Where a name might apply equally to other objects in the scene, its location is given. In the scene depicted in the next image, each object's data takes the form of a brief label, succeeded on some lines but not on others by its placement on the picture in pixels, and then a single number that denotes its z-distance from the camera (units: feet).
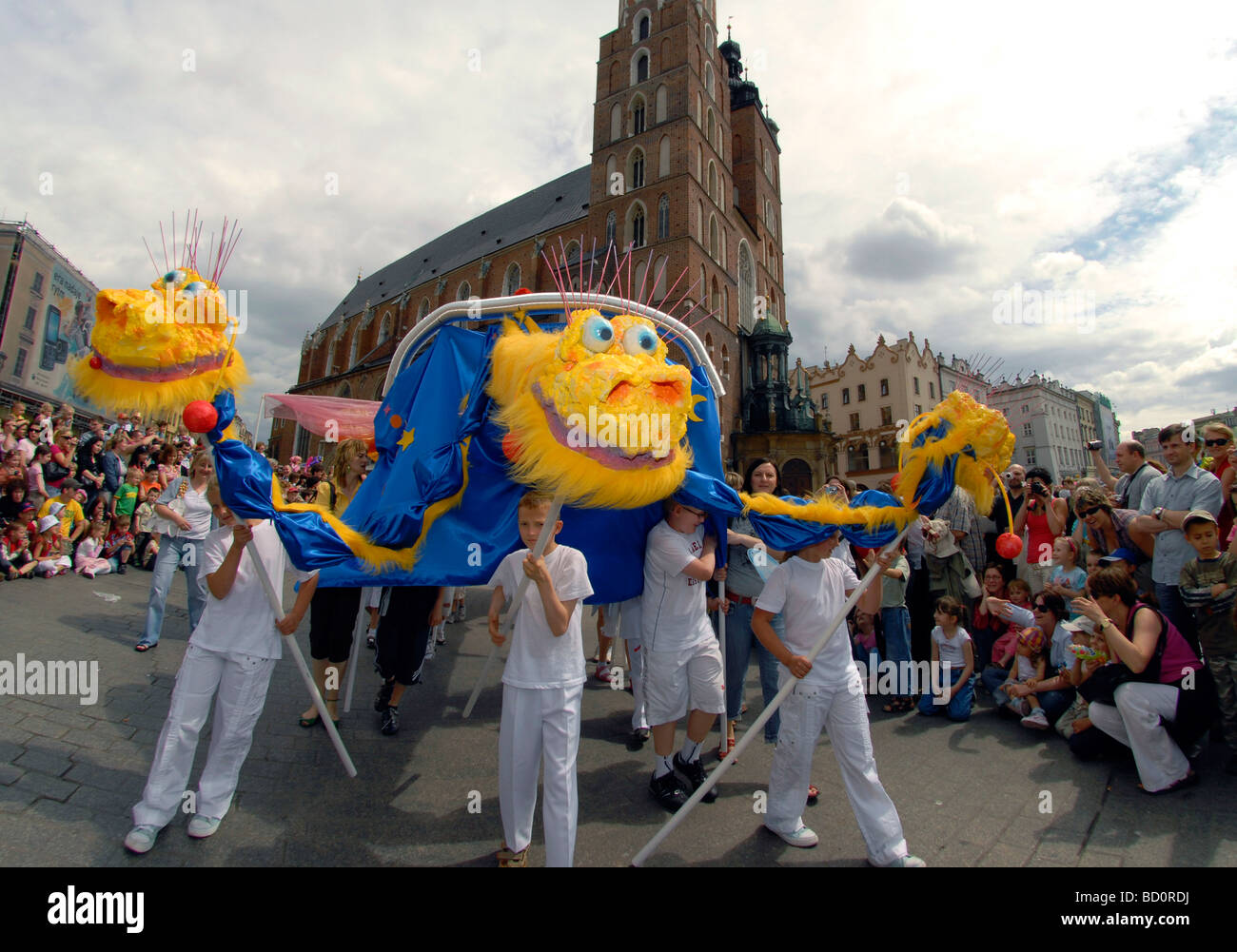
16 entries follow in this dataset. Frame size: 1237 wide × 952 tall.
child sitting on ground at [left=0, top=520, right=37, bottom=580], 26.76
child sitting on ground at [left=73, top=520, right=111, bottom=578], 30.37
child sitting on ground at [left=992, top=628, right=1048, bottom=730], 17.02
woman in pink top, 12.85
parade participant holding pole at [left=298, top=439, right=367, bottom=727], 15.48
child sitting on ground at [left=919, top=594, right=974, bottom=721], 17.69
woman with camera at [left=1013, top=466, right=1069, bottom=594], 20.66
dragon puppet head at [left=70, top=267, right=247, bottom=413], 9.71
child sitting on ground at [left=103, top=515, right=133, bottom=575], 32.65
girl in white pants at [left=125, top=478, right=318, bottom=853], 10.07
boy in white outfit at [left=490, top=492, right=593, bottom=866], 9.05
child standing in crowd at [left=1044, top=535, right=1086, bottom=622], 18.19
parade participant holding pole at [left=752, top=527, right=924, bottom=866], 10.11
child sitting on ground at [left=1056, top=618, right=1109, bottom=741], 14.83
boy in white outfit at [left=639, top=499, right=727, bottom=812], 12.19
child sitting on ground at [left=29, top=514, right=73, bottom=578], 28.40
